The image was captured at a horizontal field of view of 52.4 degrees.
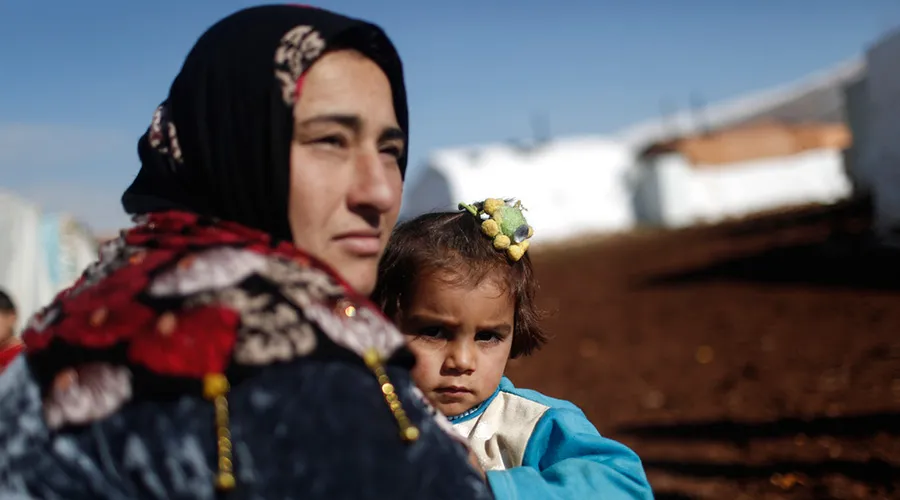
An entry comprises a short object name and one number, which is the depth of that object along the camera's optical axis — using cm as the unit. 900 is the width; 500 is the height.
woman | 142
